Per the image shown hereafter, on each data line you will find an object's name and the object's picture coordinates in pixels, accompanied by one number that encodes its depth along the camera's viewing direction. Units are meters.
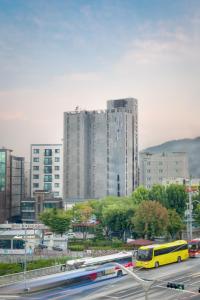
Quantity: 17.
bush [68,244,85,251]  90.46
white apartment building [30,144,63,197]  145.38
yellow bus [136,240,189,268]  69.38
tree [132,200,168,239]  91.56
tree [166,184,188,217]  110.00
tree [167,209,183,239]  95.50
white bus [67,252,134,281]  61.47
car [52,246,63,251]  91.12
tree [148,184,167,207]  110.56
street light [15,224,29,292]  56.41
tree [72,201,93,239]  116.62
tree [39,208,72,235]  101.38
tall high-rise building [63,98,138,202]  191.12
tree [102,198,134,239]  100.88
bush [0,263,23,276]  65.72
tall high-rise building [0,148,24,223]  130.50
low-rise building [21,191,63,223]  133.12
